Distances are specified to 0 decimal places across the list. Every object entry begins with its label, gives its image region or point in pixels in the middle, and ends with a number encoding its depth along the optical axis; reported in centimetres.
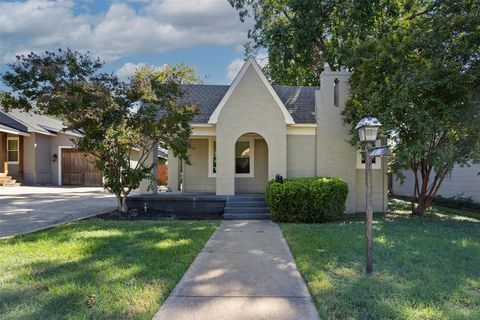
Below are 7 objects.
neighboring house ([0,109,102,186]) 2392
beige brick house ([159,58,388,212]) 1342
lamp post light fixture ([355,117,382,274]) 556
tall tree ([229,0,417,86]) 1809
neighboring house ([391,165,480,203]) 1759
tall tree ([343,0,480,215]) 1037
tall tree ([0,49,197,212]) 1047
